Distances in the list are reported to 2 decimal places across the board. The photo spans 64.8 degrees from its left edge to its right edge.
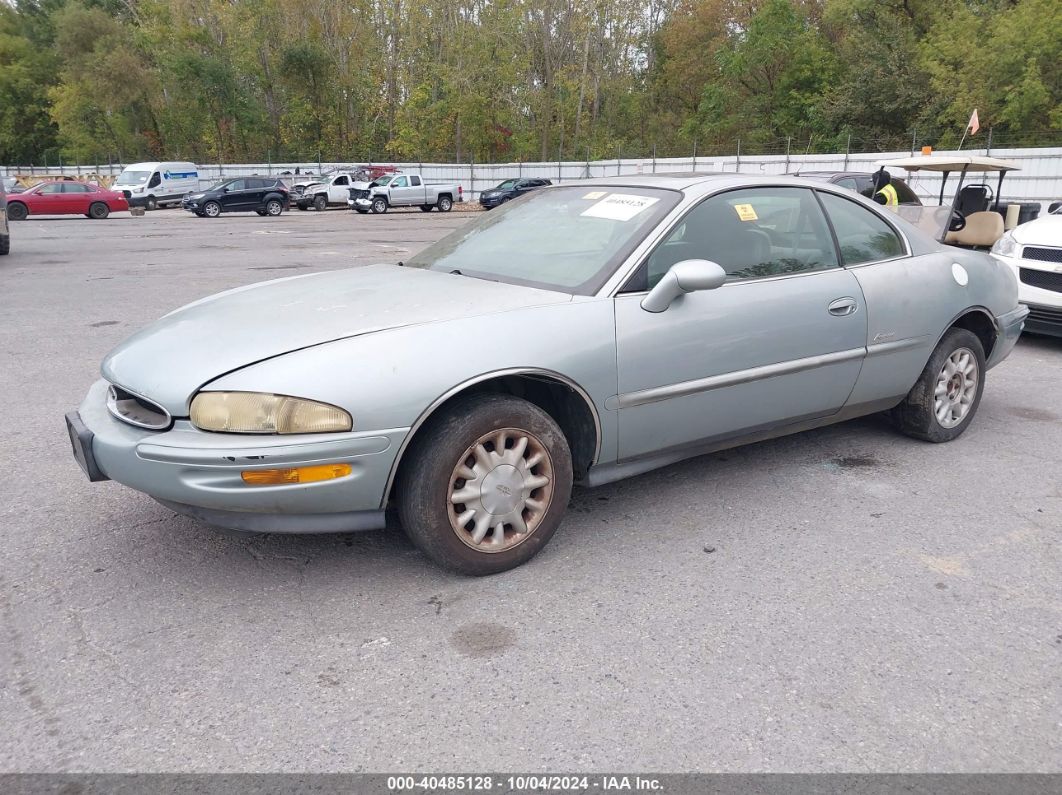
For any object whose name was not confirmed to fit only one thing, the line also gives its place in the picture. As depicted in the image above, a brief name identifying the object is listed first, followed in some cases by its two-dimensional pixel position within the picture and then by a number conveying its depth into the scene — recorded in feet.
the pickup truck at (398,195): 111.14
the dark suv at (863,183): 39.04
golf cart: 34.65
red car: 88.07
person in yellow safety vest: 36.78
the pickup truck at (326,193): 117.19
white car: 23.57
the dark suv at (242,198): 99.66
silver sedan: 9.40
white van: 113.19
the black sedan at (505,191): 118.62
